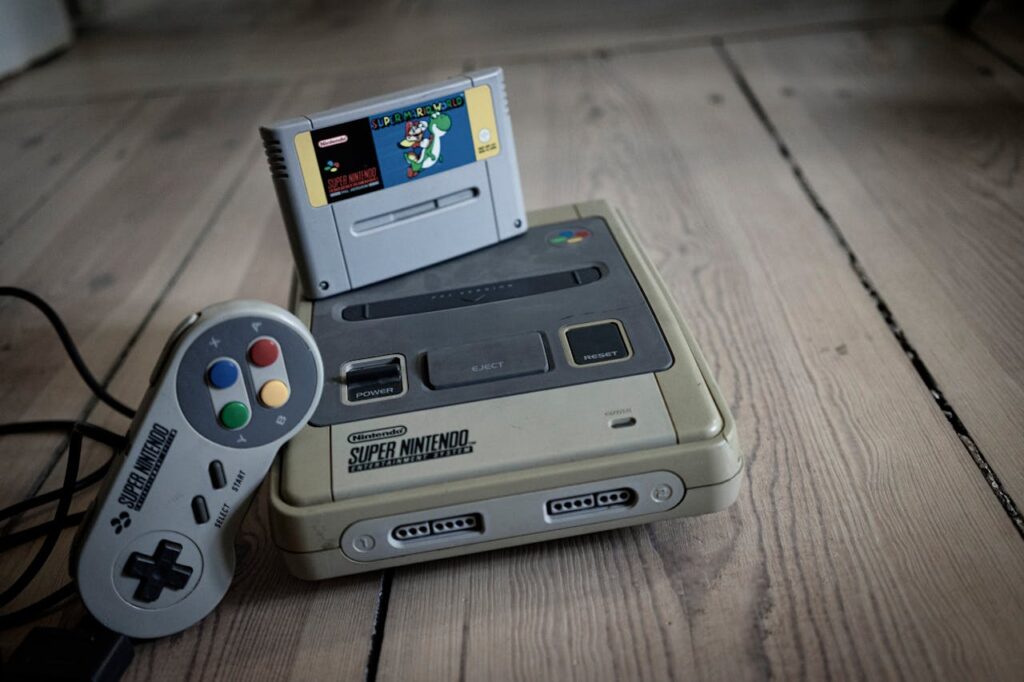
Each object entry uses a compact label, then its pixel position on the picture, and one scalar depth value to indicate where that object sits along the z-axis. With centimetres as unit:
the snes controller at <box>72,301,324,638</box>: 53
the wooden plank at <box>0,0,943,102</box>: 167
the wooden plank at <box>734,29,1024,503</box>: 75
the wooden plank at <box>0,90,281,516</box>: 84
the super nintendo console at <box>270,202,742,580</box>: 54
